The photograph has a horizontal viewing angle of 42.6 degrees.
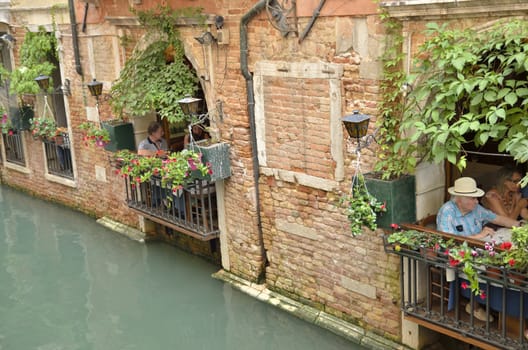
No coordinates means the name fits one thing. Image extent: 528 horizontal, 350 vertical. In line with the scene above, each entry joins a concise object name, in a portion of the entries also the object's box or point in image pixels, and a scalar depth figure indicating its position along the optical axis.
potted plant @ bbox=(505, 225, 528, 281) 4.77
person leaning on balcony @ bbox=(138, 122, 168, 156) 9.20
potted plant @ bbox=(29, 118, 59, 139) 11.48
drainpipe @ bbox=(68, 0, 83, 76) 10.16
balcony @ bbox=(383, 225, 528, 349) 5.23
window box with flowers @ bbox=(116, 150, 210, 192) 7.71
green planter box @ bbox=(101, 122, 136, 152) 9.60
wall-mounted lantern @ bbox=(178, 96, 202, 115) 7.68
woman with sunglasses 6.00
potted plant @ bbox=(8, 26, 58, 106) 11.08
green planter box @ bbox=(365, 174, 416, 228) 5.88
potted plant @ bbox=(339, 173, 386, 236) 5.89
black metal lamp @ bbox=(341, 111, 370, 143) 5.73
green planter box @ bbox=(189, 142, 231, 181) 7.78
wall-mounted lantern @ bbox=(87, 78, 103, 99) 9.69
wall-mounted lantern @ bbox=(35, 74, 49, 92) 10.77
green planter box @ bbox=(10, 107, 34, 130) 12.12
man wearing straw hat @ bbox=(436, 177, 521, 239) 5.70
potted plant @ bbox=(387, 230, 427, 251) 5.70
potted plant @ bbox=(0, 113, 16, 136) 12.55
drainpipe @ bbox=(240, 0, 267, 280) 7.12
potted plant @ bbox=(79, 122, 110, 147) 9.71
